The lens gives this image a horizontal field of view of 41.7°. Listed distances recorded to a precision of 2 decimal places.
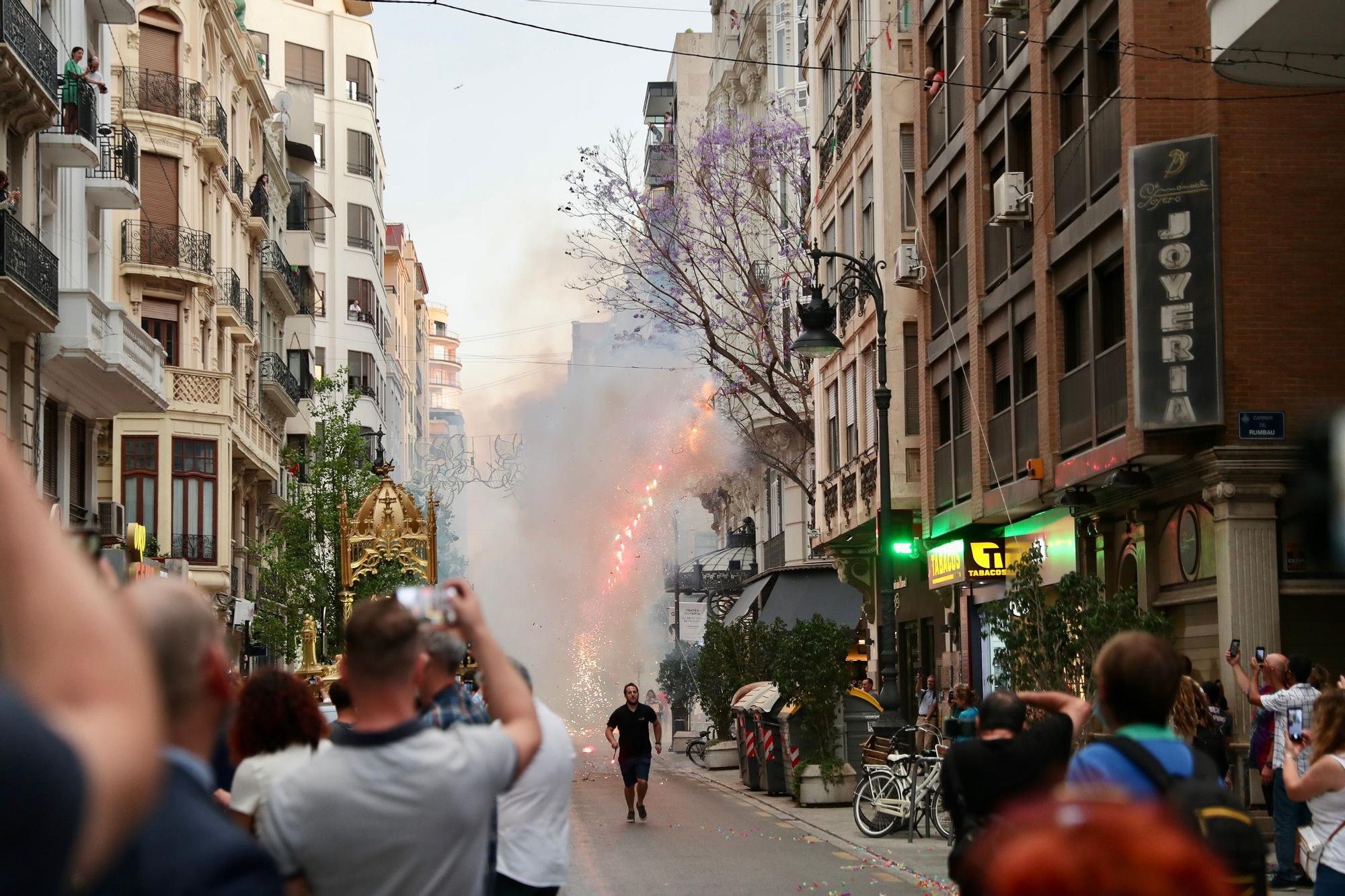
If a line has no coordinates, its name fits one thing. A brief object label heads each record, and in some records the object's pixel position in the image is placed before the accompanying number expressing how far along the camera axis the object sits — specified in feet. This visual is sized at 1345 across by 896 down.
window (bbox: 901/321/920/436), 101.94
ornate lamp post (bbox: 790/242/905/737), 70.54
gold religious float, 79.92
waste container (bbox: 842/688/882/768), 79.10
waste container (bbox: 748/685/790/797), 83.56
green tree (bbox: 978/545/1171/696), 55.47
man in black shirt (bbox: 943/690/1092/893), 23.41
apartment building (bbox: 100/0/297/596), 122.01
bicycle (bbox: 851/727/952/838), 61.67
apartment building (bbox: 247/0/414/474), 216.33
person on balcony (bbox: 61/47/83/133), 81.00
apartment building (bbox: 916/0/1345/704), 61.77
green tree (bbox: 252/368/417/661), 114.93
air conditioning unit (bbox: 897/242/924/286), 95.09
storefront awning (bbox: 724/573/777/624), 136.15
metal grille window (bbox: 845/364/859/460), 108.99
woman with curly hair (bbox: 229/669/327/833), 19.88
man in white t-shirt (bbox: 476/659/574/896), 23.79
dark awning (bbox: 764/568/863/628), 124.67
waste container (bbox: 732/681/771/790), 89.97
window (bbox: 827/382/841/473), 115.14
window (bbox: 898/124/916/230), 100.48
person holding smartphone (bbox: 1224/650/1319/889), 41.65
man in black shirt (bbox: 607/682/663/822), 70.03
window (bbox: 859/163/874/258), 104.22
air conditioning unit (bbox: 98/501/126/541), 94.02
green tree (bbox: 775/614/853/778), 77.56
